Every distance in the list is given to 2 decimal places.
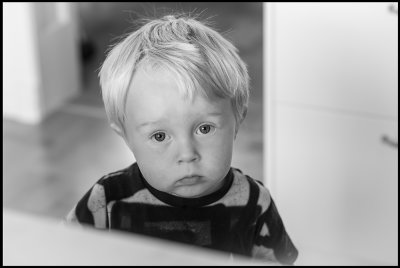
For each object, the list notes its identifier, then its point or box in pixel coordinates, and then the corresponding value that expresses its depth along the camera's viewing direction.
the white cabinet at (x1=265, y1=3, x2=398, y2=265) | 1.85
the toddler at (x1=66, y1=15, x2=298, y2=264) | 1.17
